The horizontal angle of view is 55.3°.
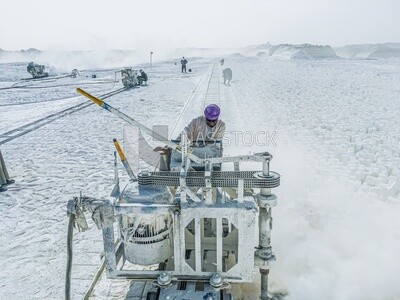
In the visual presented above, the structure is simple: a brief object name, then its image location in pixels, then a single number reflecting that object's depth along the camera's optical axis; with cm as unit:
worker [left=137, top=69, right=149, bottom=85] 2945
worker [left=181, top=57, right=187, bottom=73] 4043
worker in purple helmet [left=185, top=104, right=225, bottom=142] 549
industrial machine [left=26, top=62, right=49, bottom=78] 3894
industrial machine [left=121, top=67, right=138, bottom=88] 2869
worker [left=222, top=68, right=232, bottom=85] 2625
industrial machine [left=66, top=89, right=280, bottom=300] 378
